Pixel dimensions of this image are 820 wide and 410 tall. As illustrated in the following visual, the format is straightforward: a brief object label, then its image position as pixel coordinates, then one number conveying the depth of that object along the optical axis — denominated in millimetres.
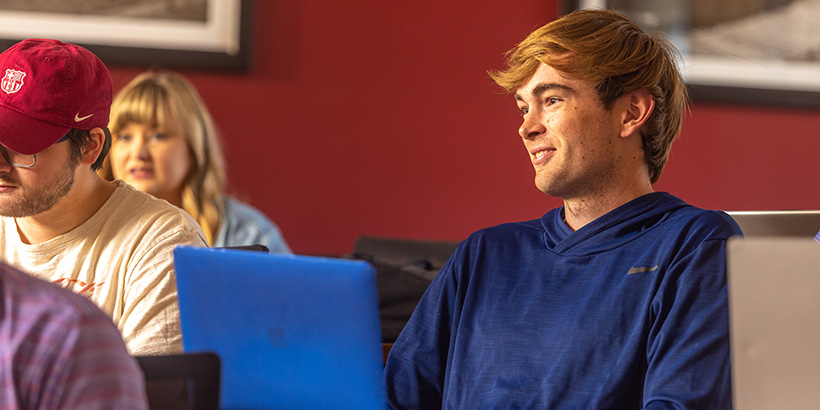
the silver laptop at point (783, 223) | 2682
